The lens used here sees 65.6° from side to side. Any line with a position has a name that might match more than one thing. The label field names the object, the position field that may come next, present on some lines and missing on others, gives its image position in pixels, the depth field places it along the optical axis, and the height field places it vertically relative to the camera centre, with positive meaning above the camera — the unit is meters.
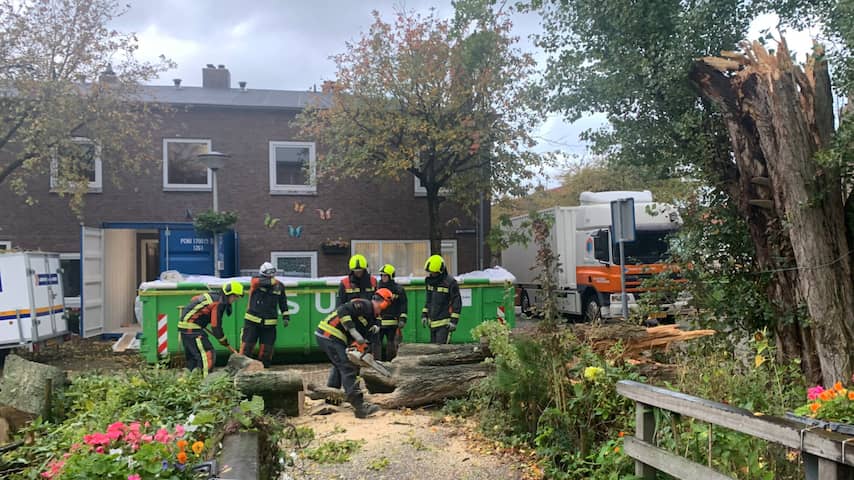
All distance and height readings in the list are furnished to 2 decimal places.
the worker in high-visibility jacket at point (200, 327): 8.48 -0.85
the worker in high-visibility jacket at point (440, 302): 9.91 -0.68
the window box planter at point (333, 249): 16.88 +0.25
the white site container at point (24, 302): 10.40 -0.61
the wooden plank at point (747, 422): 2.58 -0.77
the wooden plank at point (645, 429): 3.88 -1.03
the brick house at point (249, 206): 15.82 +1.36
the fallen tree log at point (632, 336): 6.74 -0.90
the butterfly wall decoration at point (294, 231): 16.73 +0.72
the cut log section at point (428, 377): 6.98 -1.28
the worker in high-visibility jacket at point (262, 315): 9.41 -0.78
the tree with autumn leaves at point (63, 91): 11.70 +3.15
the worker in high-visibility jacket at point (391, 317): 9.49 -0.85
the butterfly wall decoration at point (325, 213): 16.91 +1.17
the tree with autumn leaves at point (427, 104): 13.61 +3.25
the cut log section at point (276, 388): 6.29 -1.23
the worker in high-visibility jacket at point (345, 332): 7.32 -0.84
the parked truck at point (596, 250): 14.07 +0.10
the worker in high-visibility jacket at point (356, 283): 9.22 -0.34
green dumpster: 10.20 -0.82
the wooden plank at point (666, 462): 3.25 -1.11
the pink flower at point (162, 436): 2.81 -0.75
